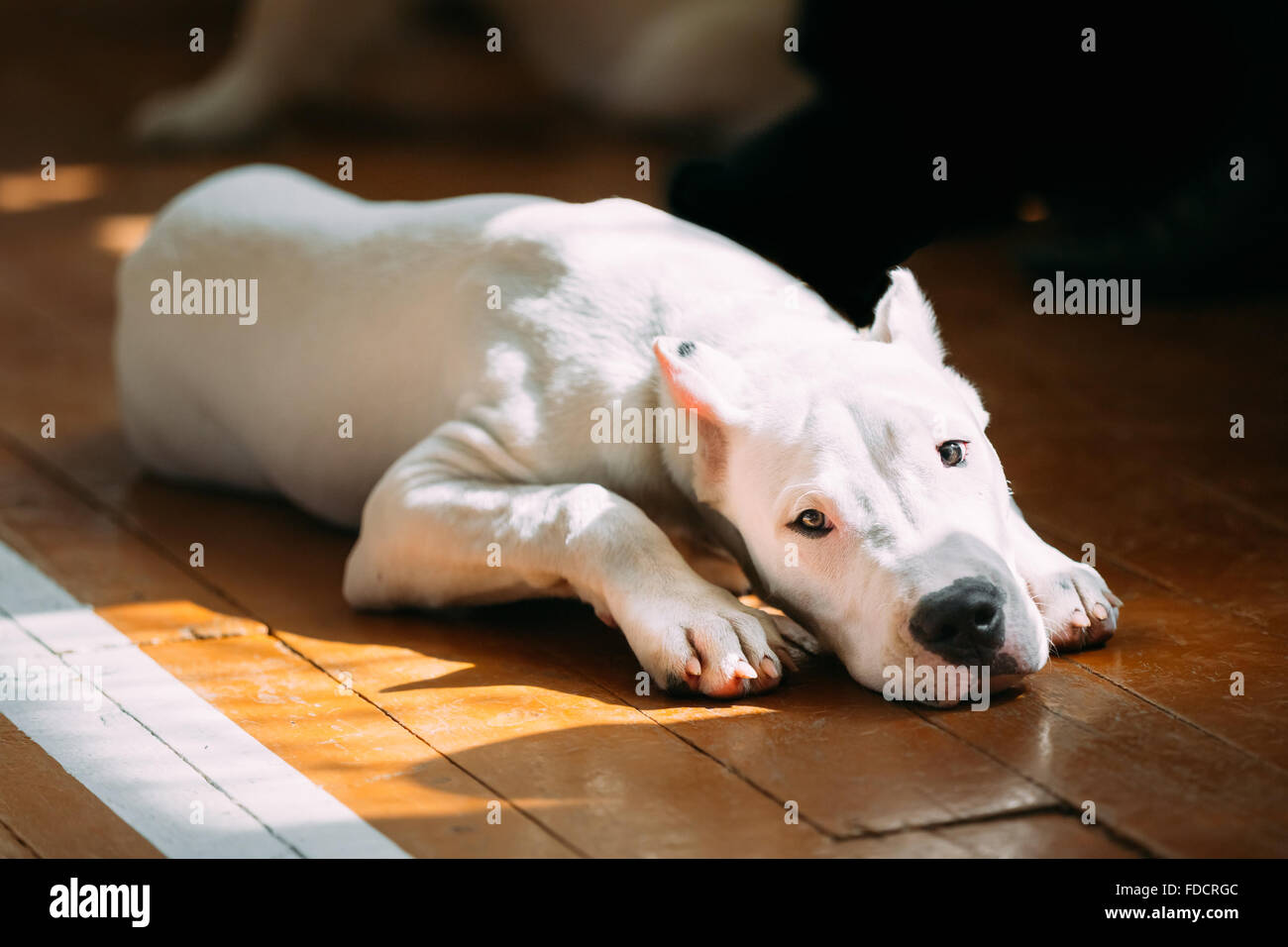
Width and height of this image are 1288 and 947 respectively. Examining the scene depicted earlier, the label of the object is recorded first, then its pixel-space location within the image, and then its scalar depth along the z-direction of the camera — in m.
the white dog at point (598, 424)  2.58
